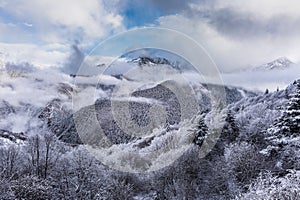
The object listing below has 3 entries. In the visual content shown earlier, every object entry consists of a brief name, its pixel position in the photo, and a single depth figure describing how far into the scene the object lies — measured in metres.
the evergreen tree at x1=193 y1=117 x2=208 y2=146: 60.50
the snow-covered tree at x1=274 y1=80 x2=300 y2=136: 39.25
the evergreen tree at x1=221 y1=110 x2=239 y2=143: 63.34
